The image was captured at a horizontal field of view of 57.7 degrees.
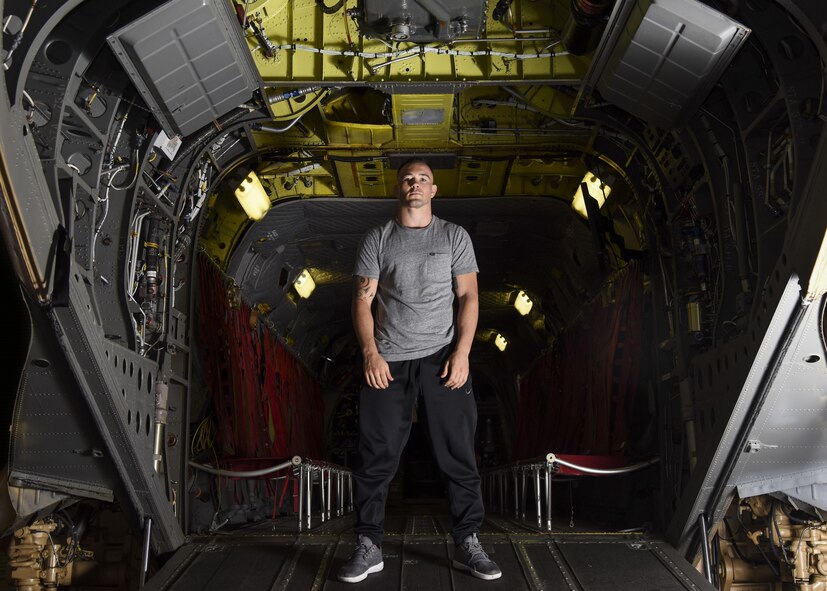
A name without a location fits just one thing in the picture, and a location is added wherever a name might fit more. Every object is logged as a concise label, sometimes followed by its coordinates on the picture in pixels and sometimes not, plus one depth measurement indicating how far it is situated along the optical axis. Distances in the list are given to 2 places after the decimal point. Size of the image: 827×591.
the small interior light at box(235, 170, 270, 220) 7.39
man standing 3.91
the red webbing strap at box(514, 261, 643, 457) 7.16
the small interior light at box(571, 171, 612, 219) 7.18
